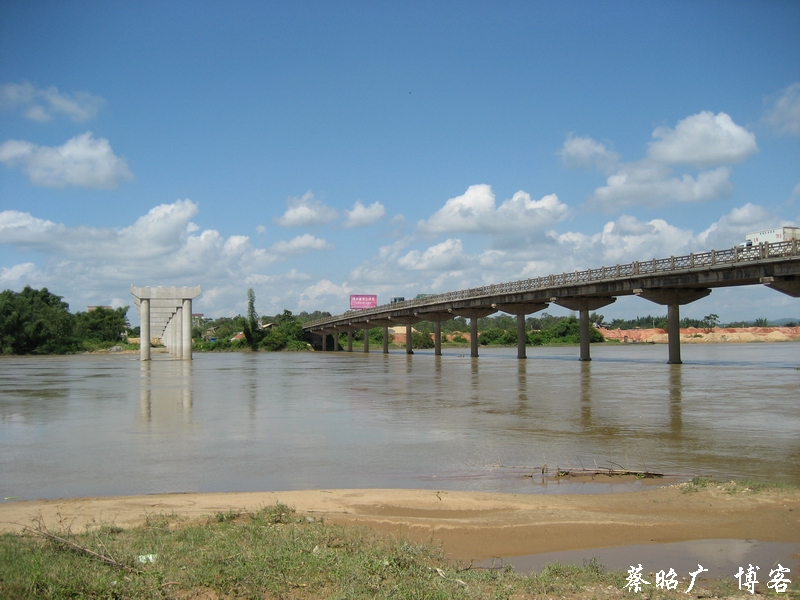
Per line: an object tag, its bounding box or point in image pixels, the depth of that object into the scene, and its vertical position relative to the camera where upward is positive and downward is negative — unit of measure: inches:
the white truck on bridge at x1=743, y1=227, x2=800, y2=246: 1763.0 +239.7
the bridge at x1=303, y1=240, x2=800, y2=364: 1624.0 +126.3
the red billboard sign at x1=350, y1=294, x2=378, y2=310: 6003.9 +252.8
